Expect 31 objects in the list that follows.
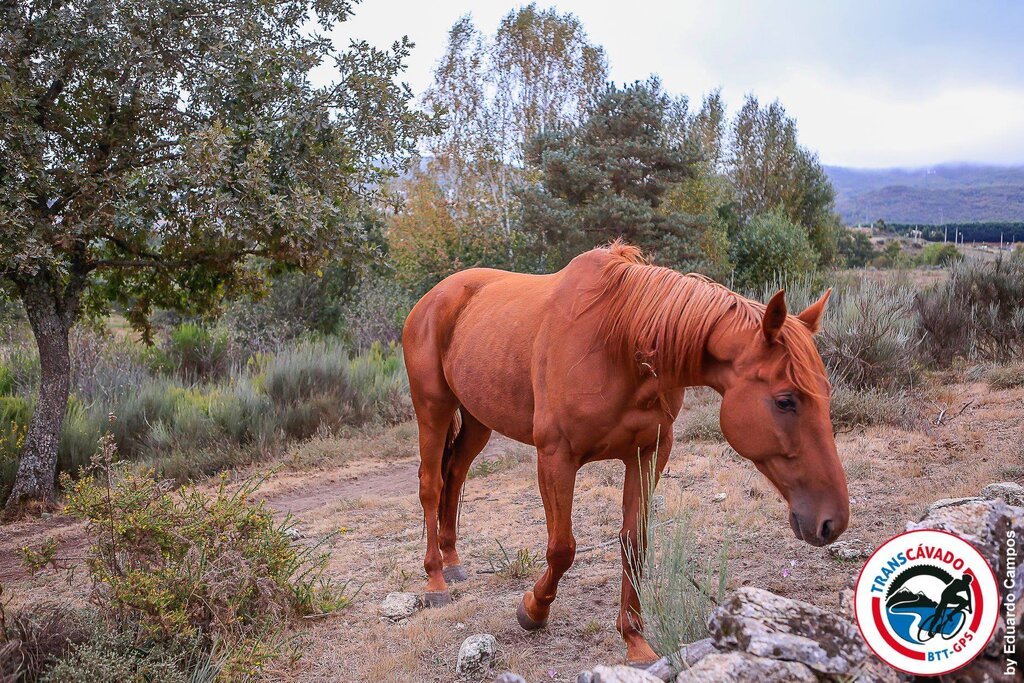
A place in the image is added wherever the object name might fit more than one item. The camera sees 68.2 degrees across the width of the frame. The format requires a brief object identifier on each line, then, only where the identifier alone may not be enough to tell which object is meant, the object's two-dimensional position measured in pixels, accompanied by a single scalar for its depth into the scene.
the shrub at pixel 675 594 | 2.98
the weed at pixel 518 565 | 4.94
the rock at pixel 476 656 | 3.57
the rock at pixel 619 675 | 2.38
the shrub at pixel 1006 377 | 8.05
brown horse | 2.79
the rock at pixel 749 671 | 2.25
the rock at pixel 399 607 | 4.52
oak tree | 6.69
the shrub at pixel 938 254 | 22.57
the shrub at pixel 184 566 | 3.66
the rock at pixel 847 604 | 2.63
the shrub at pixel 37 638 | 3.31
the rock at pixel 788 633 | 2.31
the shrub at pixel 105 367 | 9.91
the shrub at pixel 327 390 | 10.45
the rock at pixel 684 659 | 2.62
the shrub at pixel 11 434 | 7.88
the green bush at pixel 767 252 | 22.67
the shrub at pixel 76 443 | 8.32
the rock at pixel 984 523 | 2.58
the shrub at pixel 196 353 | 12.31
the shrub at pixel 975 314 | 9.85
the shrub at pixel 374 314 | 16.09
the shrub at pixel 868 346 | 8.47
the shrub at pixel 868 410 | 7.33
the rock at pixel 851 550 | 4.32
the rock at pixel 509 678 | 2.80
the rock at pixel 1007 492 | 3.83
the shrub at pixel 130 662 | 3.23
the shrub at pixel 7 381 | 9.52
